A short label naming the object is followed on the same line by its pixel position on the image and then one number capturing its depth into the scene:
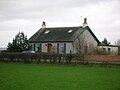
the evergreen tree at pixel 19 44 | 57.88
